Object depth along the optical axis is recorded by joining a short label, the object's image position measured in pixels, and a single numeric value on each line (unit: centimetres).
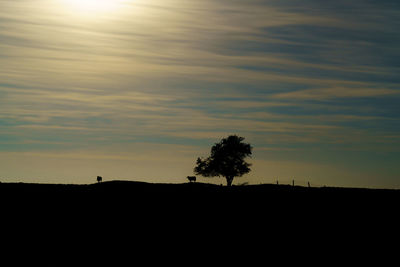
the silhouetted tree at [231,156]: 9931
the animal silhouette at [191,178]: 8902
